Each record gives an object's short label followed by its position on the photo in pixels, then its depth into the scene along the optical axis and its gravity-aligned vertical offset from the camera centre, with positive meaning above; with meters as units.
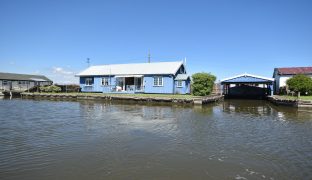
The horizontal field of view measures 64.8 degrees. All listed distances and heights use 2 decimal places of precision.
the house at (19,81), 51.16 +2.33
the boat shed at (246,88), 37.16 +0.72
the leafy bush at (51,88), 44.59 +0.66
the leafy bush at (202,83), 31.50 +1.16
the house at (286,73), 38.73 +3.08
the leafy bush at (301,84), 31.19 +1.02
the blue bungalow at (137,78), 36.41 +2.16
